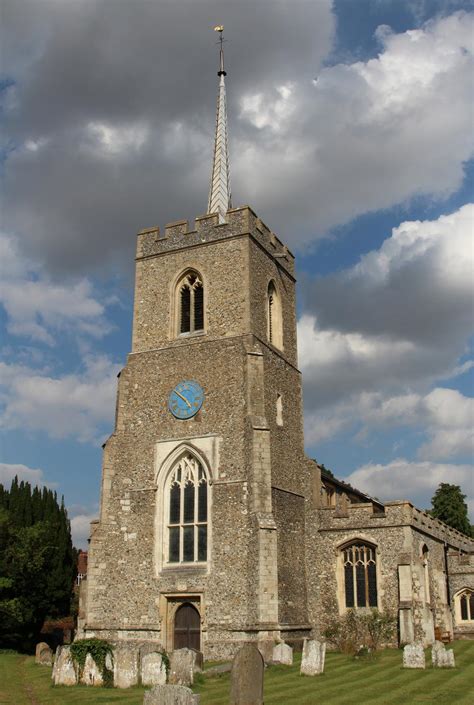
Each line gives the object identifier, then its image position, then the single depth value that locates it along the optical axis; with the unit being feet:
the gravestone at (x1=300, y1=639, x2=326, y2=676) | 52.60
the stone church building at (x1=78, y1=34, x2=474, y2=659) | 70.69
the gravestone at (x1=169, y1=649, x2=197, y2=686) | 47.57
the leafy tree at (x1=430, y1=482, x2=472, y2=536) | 160.66
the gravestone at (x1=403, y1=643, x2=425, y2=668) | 54.70
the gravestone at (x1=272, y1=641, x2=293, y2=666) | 59.11
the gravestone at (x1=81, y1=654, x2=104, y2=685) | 50.72
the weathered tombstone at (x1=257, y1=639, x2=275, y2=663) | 64.90
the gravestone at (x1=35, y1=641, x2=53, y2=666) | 70.28
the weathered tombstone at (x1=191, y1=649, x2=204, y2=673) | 52.75
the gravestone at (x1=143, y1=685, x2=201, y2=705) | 30.48
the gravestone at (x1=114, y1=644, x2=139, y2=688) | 48.65
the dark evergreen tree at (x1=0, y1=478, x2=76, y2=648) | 91.45
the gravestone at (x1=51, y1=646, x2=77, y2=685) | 51.19
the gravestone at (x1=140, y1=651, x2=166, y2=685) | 48.49
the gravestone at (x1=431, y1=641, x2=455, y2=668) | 55.47
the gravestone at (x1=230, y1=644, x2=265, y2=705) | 34.59
